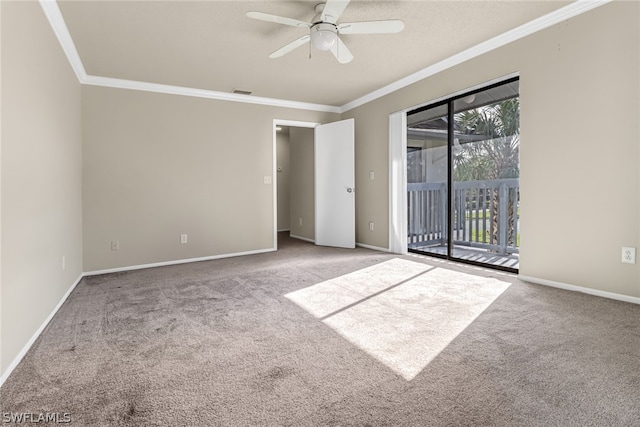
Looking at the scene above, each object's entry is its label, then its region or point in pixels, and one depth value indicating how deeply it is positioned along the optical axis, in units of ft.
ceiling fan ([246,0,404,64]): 8.41
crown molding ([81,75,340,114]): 13.92
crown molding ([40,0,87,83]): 8.54
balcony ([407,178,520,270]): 13.41
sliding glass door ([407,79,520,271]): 12.91
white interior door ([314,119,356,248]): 18.38
